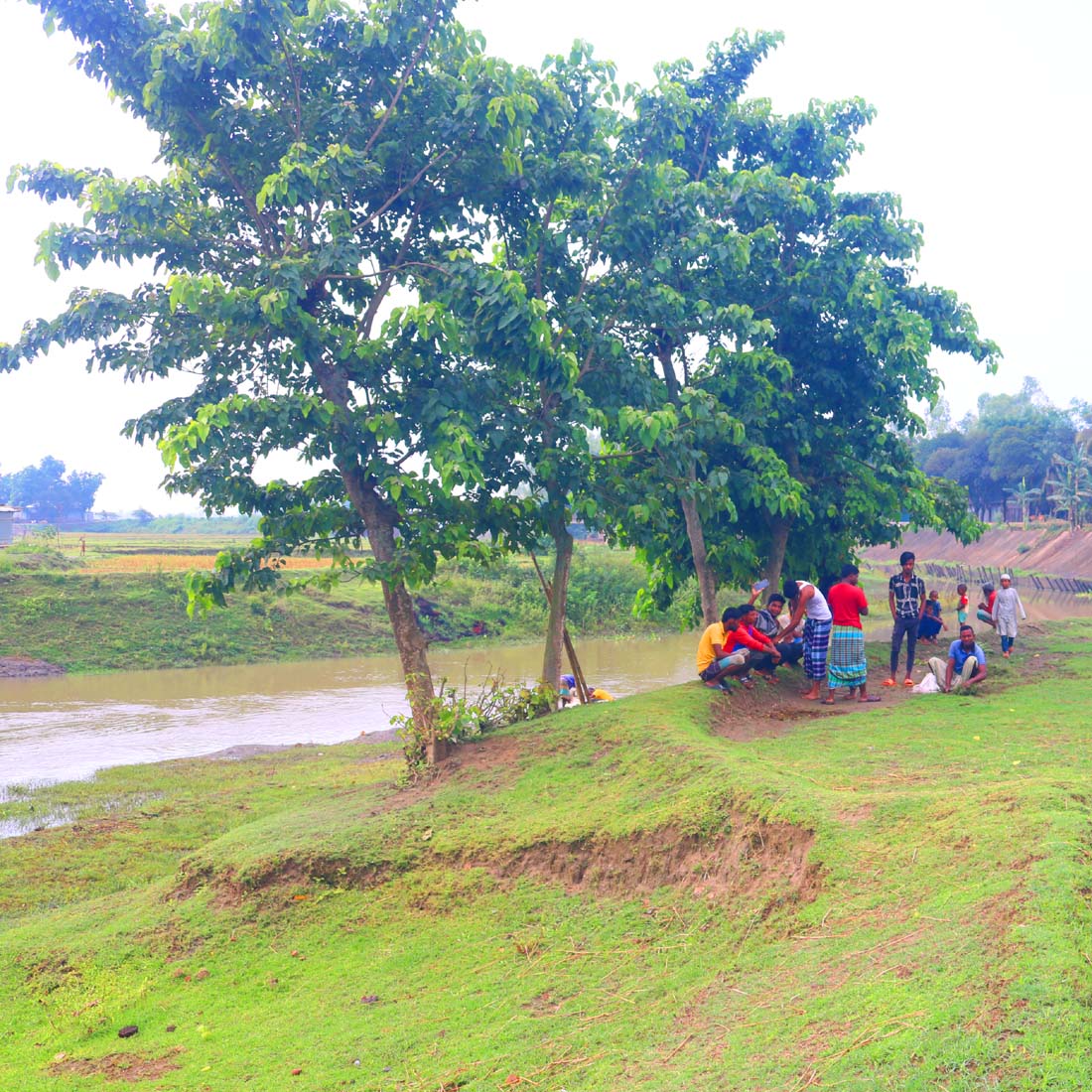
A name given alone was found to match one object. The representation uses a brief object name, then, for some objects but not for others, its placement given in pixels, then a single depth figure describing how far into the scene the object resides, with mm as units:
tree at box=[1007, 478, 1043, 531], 66375
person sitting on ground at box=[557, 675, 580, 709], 12945
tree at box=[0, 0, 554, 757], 9594
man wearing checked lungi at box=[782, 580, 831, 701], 11547
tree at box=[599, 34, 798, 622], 11891
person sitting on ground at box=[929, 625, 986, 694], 11711
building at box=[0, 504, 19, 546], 57438
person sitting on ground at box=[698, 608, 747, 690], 11188
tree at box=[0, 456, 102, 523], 112688
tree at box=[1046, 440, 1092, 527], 61625
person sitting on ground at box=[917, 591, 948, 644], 15688
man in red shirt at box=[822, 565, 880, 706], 11398
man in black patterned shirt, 12491
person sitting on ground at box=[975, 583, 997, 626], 15422
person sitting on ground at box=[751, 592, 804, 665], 11834
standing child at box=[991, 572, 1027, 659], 15234
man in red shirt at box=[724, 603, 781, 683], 11375
